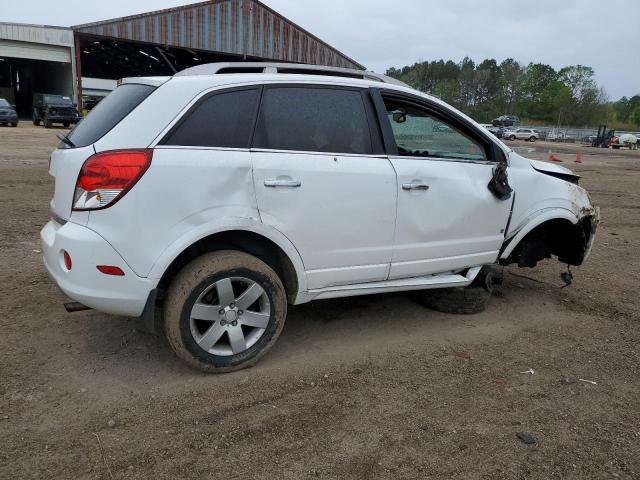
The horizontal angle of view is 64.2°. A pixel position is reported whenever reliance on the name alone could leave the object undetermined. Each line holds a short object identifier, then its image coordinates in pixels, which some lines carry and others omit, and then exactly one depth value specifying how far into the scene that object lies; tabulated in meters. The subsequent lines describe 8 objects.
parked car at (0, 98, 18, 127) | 25.72
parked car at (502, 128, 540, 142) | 54.59
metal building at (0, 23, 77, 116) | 31.25
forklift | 45.75
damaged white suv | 2.91
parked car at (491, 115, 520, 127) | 64.54
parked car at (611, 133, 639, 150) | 45.62
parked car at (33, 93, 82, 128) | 27.36
